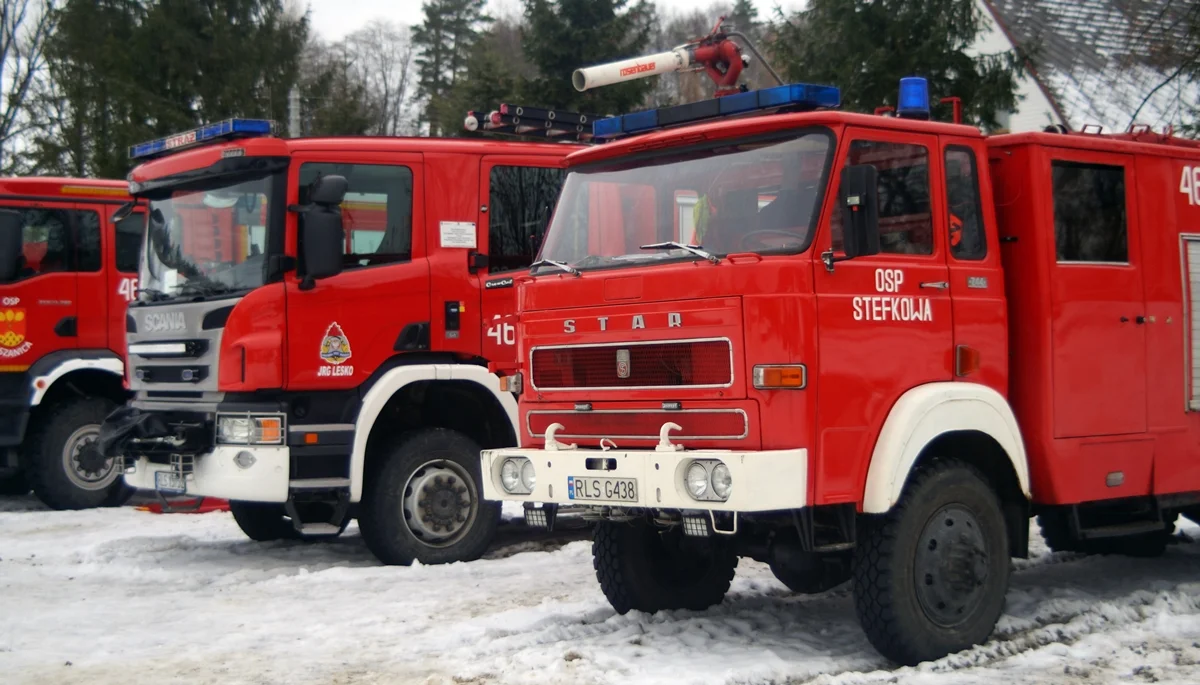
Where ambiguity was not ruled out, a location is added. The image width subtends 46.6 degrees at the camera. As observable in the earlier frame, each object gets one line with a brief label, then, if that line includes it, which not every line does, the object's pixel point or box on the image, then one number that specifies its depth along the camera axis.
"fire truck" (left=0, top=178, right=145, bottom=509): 12.41
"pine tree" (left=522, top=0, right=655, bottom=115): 24.55
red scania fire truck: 8.97
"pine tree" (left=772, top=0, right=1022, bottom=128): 14.83
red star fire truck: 6.15
